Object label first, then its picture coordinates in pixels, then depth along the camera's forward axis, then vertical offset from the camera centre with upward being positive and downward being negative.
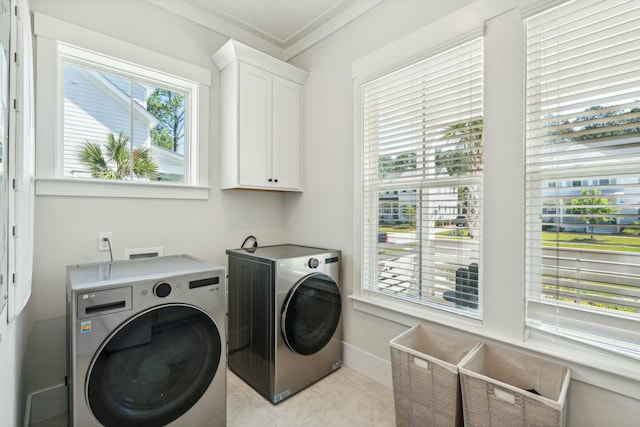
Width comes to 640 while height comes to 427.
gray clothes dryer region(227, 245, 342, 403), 1.91 -0.71
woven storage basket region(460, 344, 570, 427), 1.20 -0.78
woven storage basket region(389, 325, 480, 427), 1.45 -0.84
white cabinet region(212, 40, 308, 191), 2.32 +0.75
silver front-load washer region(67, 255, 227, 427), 1.23 -0.59
